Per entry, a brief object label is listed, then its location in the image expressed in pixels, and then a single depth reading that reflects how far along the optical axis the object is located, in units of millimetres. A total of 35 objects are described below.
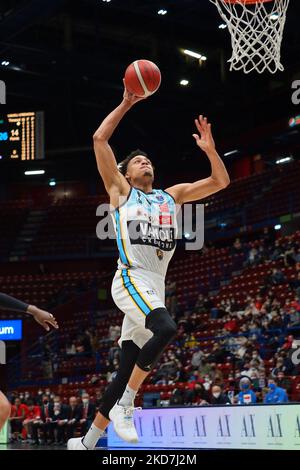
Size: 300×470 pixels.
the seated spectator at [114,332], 22422
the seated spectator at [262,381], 15172
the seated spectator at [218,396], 14845
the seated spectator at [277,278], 20016
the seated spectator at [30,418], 19359
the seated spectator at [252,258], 23141
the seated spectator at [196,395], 15500
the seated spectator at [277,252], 21516
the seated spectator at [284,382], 14781
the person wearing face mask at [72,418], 18016
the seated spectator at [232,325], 19250
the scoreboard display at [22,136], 19234
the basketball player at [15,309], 4969
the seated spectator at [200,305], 22105
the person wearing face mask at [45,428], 18609
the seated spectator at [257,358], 16078
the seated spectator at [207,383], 16391
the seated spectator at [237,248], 24578
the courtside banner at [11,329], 26250
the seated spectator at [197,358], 18266
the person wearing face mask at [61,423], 18308
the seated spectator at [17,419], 19953
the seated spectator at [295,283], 18888
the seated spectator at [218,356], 17781
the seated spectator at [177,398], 15998
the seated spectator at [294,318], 16891
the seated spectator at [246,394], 14164
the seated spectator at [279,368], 15211
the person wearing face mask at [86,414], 17641
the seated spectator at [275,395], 13591
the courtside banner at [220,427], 10023
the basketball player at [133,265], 5945
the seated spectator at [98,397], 18172
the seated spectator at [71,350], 23781
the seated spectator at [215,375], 16194
